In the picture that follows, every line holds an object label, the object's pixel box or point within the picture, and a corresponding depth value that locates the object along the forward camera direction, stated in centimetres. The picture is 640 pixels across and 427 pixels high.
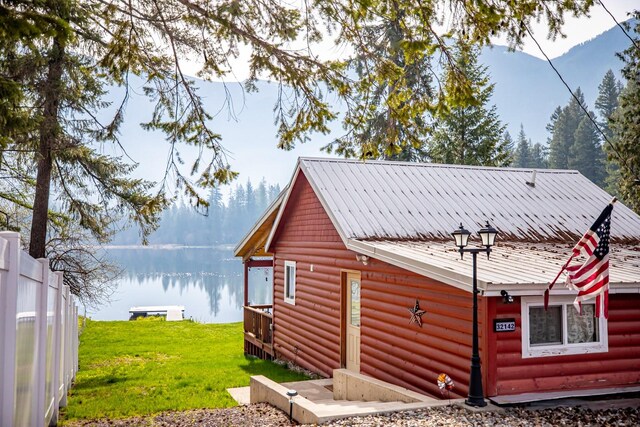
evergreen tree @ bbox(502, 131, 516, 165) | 2858
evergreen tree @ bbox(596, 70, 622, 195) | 6444
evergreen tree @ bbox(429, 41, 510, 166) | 2930
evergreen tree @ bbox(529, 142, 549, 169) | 7212
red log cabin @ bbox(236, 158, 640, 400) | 783
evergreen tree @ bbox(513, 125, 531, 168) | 7193
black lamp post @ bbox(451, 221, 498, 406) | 720
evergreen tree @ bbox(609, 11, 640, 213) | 2219
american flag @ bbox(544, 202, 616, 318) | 703
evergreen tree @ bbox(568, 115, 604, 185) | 5984
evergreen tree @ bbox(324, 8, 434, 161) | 744
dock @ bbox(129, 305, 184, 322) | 3209
